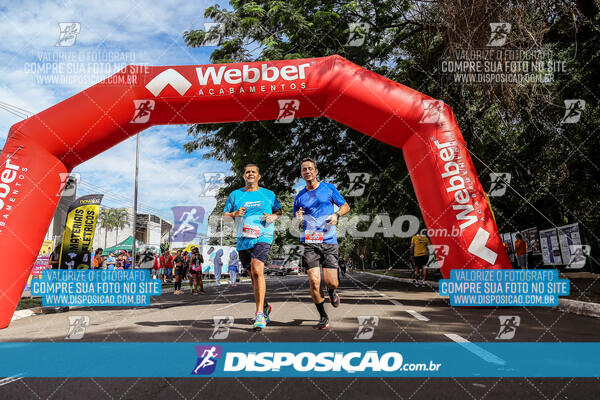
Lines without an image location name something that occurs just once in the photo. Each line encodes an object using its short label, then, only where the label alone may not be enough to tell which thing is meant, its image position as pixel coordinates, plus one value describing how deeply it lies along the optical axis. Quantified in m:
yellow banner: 10.37
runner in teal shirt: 5.61
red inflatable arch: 7.61
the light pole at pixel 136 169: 25.96
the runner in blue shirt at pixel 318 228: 5.60
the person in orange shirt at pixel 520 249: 14.37
